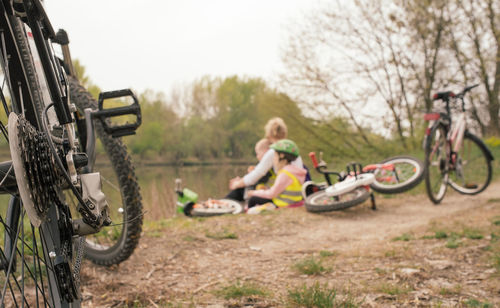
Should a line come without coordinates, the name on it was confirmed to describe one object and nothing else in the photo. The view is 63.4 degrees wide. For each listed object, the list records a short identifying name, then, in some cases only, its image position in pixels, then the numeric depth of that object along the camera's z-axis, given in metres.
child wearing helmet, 6.45
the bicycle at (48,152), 1.06
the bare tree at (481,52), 11.04
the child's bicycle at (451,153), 5.38
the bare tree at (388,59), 11.85
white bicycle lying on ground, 5.16
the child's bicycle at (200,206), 6.78
